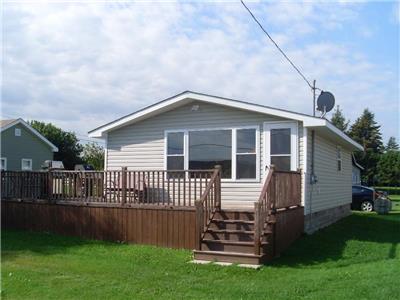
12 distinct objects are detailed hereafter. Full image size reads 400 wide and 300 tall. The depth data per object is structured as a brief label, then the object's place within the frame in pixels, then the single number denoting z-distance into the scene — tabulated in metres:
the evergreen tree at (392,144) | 87.04
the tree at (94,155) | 42.60
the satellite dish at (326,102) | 14.98
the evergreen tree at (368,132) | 66.81
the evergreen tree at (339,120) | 67.75
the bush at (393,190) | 52.24
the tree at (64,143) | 43.84
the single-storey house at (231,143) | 11.98
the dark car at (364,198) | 23.45
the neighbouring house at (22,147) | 28.11
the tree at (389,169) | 55.72
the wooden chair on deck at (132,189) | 11.12
